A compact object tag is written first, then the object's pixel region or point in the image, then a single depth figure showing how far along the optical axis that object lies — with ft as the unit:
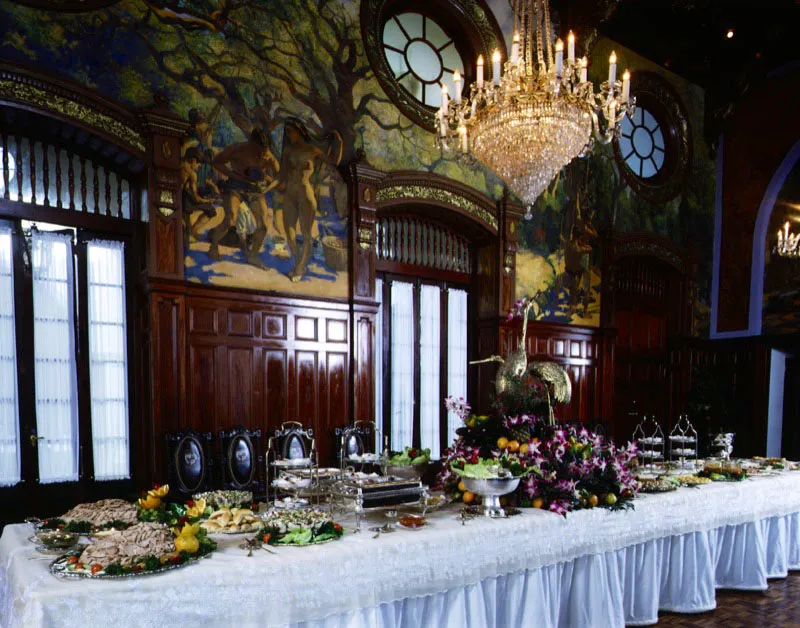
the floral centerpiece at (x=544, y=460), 14.05
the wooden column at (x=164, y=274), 21.63
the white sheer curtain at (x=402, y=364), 30.50
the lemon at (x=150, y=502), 12.59
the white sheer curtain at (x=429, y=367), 31.68
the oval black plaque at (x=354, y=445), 25.62
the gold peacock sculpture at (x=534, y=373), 16.55
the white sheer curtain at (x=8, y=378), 20.16
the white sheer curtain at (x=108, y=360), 22.03
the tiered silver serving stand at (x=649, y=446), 19.79
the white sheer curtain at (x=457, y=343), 32.99
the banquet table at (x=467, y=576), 9.24
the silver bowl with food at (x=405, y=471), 15.15
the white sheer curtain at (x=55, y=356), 21.01
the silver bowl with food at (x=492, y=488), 13.14
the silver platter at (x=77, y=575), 9.11
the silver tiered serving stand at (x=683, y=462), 20.90
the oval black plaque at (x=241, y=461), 22.71
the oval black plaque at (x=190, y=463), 21.17
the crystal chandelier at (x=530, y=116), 18.26
